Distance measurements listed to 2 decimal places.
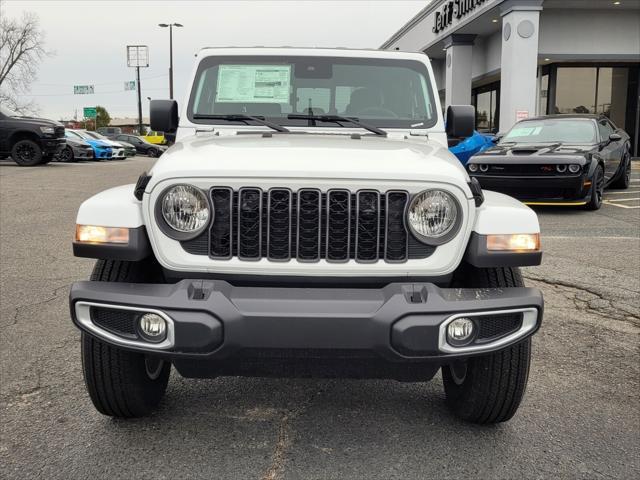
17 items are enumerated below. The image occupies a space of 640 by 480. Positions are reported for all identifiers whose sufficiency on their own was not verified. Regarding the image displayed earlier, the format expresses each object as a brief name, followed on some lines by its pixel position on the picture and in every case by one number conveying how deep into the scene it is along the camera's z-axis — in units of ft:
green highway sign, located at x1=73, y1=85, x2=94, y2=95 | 206.72
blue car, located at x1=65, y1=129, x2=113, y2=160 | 82.64
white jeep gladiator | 7.54
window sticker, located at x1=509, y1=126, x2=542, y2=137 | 36.50
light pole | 142.29
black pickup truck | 58.13
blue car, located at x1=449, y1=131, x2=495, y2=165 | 41.83
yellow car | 127.05
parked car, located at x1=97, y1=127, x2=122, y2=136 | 128.18
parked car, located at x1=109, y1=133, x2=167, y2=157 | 114.42
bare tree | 142.31
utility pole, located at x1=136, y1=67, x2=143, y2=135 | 162.30
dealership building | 68.69
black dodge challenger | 30.86
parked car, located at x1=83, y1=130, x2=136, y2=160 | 88.22
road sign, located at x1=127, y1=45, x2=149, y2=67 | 177.17
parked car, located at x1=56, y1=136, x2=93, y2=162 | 76.07
